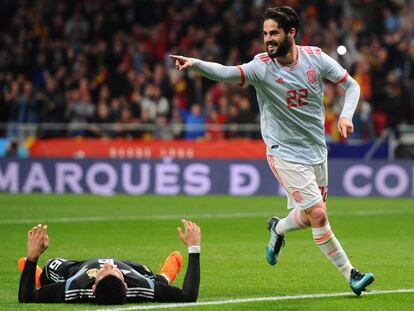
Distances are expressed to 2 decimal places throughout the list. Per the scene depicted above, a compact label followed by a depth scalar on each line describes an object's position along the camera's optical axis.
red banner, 49.09
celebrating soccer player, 18.67
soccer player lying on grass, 17.00
